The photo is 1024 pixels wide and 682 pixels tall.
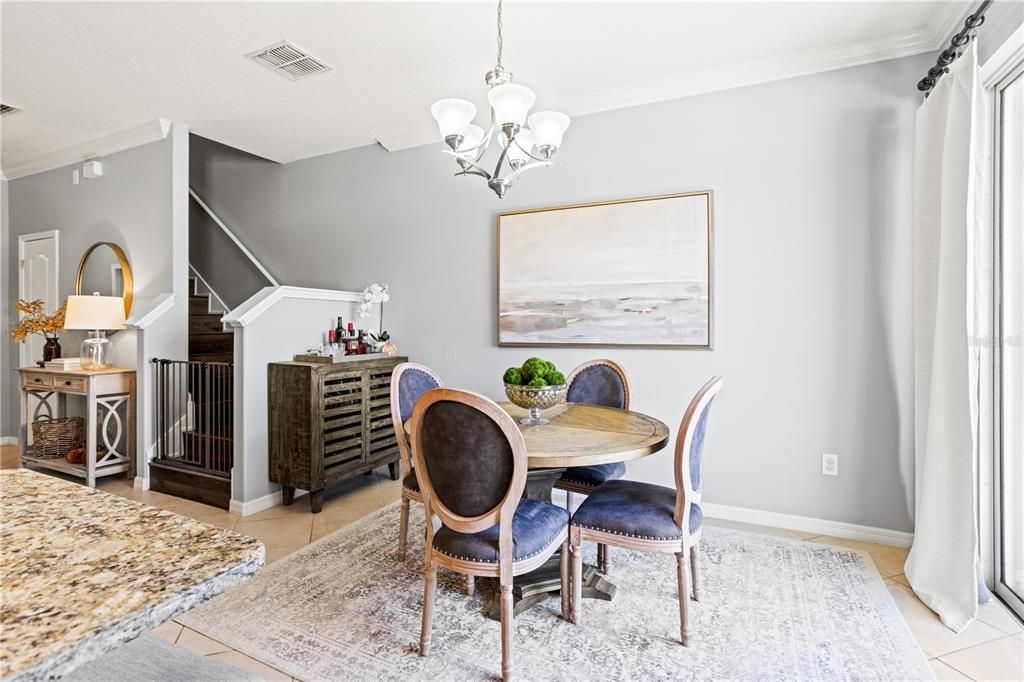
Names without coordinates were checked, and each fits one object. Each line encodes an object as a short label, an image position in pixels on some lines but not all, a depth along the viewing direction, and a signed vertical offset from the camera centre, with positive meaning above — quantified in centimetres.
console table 377 -57
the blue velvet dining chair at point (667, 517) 193 -67
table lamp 386 +14
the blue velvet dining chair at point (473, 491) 169 -51
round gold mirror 428 +54
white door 488 +58
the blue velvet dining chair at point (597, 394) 257 -32
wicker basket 407 -76
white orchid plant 411 +29
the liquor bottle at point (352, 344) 380 -5
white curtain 213 -3
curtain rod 218 +125
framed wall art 319 +39
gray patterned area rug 182 -111
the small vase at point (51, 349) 427 -9
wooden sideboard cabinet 334 -56
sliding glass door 218 -2
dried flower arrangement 418 +12
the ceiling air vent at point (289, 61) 289 +155
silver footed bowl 220 -25
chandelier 210 +87
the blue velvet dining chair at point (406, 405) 245 -33
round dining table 180 -39
